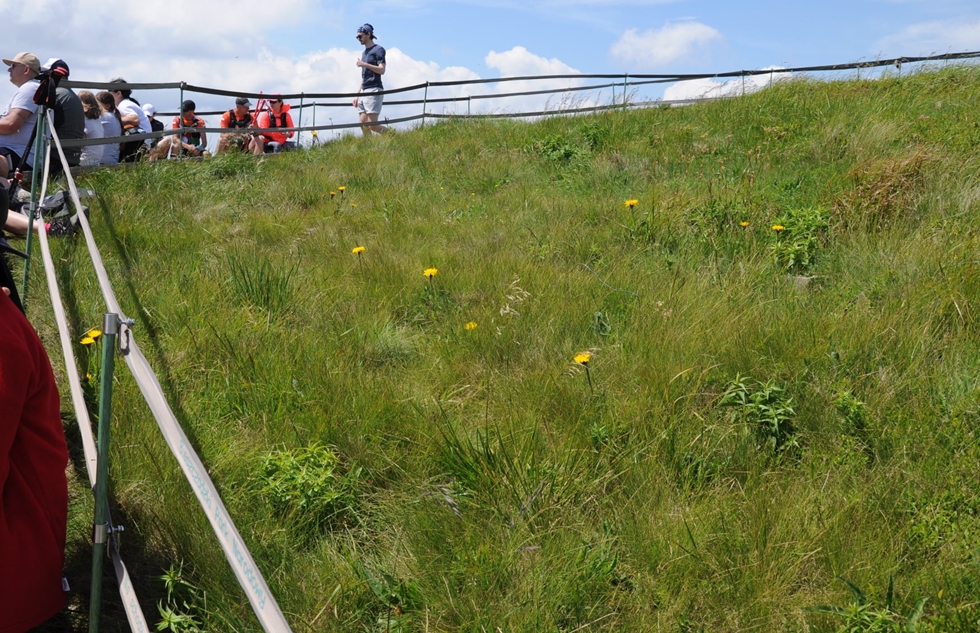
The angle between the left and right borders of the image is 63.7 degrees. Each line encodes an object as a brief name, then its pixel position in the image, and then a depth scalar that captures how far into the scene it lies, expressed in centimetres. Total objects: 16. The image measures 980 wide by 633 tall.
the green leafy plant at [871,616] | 200
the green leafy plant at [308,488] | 274
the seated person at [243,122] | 1242
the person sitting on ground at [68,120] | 774
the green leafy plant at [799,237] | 459
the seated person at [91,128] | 891
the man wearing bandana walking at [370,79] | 1276
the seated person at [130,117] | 1133
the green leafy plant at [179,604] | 230
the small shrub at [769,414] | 293
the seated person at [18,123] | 719
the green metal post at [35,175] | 481
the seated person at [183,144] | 1141
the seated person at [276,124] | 1336
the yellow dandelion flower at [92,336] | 363
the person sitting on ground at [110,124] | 943
